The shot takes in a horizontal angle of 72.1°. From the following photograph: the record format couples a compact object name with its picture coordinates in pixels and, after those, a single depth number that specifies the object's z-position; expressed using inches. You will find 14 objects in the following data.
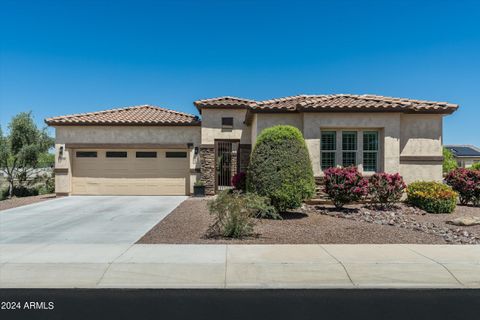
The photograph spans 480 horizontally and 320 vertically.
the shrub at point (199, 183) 674.2
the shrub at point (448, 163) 956.6
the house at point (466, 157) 1722.4
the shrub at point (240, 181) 557.8
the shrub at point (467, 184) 525.0
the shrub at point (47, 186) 777.6
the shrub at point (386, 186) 487.5
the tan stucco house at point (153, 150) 690.8
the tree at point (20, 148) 746.8
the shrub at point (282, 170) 415.5
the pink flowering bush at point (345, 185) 462.0
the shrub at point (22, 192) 761.0
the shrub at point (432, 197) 477.7
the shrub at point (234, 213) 331.0
